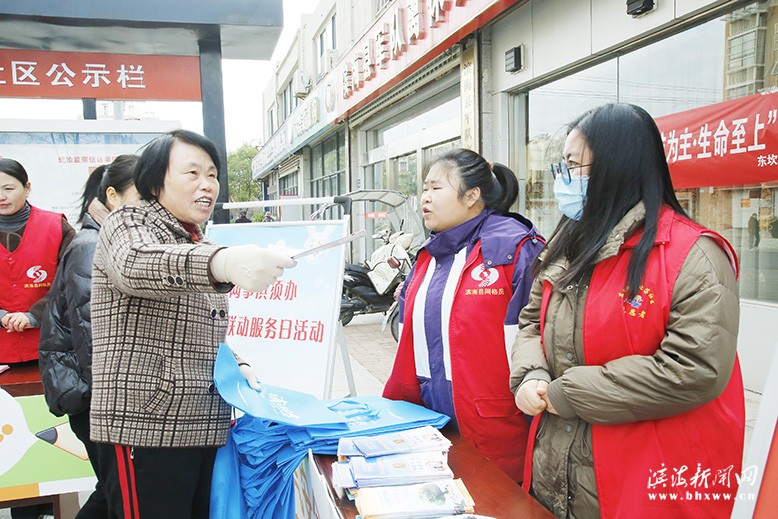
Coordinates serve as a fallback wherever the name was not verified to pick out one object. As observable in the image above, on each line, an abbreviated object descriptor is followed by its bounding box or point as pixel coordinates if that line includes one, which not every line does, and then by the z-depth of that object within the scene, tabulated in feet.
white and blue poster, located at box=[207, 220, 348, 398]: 9.30
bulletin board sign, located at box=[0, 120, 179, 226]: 11.05
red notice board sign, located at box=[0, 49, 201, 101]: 10.77
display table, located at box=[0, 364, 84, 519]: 7.78
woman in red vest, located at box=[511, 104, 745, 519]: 3.91
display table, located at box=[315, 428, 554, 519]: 3.77
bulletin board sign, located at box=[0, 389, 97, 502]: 7.70
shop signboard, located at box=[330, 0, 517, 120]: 19.04
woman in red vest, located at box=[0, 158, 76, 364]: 8.11
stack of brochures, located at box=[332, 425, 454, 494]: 3.92
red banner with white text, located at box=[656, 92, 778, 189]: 11.39
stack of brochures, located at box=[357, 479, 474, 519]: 3.55
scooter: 20.38
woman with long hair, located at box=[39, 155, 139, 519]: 5.99
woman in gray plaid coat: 4.10
